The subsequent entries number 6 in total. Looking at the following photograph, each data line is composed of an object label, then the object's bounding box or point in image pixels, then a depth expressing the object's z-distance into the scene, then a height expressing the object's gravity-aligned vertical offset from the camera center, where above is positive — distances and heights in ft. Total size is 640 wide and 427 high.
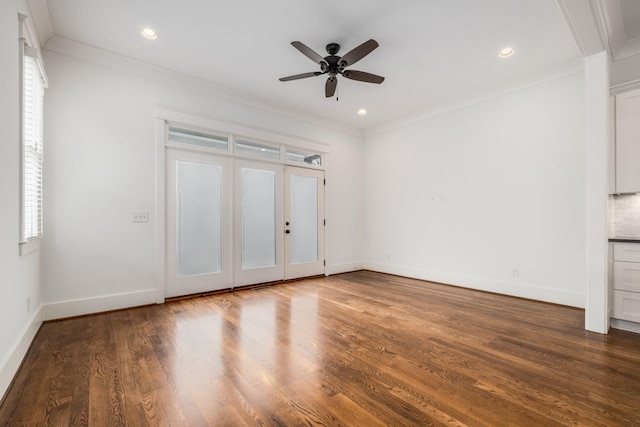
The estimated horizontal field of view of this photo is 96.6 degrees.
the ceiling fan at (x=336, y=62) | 9.25 +5.29
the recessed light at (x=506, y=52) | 10.99 +6.32
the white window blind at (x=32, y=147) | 8.04 +2.03
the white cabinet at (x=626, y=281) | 9.15 -2.25
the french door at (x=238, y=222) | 13.34 -0.51
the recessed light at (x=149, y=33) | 10.04 +6.43
